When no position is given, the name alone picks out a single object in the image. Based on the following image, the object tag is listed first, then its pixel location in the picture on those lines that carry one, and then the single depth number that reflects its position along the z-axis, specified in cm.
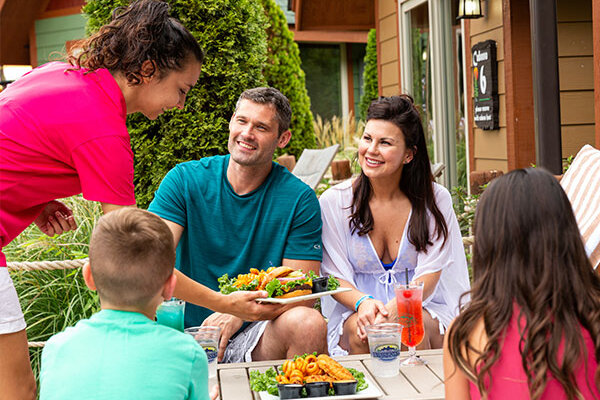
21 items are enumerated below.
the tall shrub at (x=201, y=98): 491
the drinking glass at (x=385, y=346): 223
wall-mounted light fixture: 632
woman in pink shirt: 214
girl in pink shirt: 158
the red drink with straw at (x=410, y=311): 236
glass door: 744
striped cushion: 301
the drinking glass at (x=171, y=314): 225
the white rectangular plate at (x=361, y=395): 202
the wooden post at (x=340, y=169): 783
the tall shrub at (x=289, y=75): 865
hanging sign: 627
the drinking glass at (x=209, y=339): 216
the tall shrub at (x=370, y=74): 1312
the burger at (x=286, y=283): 264
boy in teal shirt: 159
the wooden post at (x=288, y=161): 703
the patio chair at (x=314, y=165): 633
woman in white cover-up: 316
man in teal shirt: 313
